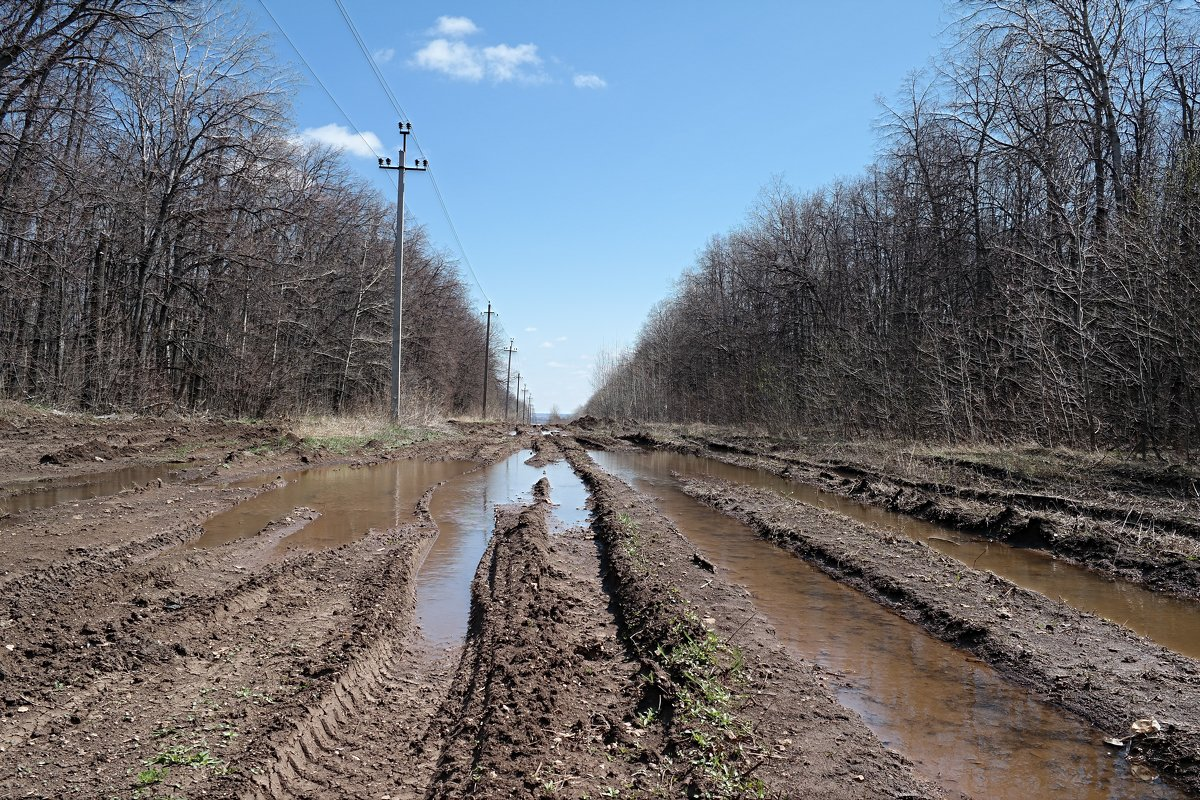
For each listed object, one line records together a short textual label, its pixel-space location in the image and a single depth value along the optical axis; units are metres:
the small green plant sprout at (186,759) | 3.48
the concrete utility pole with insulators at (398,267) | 26.52
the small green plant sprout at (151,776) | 3.29
